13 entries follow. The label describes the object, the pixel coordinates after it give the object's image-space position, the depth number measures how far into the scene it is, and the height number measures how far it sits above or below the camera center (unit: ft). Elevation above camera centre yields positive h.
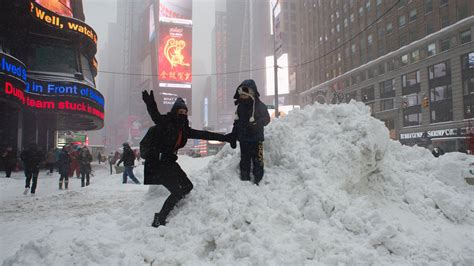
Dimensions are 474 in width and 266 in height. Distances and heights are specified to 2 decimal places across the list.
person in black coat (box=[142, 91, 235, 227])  14.18 -0.62
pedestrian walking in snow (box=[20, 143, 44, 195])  36.29 -2.19
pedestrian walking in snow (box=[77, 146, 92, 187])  46.39 -2.93
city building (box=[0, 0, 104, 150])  66.33 +17.88
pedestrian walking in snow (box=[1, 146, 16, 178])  53.21 -2.75
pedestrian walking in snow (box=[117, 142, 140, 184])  43.24 -2.30
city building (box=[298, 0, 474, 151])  112.06 +37.15
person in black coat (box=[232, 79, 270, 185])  15.71 +0.68
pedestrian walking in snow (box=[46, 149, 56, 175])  64.34 -3.47
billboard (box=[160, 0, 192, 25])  314.55 +140.41
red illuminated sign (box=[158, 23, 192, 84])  310.24 +93.73
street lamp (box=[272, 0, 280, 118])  64.24 +12.87
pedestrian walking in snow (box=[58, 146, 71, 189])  42.86 -2.96
